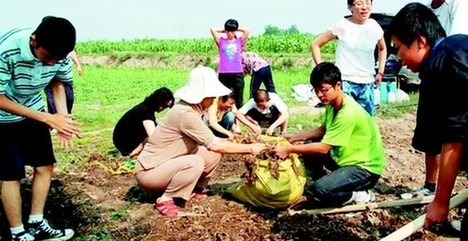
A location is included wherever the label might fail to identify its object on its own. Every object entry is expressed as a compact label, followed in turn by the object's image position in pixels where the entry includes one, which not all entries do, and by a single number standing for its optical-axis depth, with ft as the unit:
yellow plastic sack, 15.44
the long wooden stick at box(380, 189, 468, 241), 10.29
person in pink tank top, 30.48
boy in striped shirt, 12.05
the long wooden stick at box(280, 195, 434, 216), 15.49
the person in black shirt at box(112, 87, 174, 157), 20.83
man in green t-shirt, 14.84
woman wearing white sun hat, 15.16
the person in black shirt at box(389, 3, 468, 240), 8.21
